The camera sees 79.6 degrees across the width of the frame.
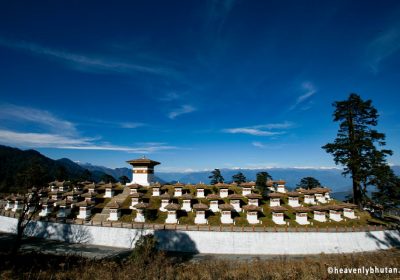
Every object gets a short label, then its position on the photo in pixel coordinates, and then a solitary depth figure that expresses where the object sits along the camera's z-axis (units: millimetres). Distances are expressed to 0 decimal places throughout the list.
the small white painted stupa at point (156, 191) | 46025
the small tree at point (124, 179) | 81400
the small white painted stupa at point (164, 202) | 40406
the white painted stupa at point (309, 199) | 43650
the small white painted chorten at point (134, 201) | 41375
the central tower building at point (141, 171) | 53469
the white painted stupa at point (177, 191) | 45188
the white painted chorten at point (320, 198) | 45825
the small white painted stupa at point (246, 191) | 45512
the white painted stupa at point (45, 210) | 40266
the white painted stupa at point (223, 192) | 44406
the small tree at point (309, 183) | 65412
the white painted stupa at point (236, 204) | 39375
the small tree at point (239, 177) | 71444
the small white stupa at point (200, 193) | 43981
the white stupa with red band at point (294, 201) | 41750
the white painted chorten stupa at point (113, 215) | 36812
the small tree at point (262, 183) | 47162
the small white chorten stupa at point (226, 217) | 35250
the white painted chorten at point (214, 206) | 39294
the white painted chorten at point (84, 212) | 37969
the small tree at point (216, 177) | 70369
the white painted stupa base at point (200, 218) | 35456
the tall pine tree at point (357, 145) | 39406
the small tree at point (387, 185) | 37241
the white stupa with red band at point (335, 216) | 36153
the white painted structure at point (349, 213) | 37125
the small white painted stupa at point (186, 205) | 39875
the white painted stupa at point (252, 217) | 35281
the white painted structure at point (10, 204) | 47094
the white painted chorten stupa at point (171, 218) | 35656
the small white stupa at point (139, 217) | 36316
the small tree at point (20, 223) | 20234
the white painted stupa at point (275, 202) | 40625
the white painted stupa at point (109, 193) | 46850
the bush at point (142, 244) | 19906
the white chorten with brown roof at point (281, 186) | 50200
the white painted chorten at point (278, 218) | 34812
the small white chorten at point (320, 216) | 35822
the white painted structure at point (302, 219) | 34844
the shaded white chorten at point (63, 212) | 38922
